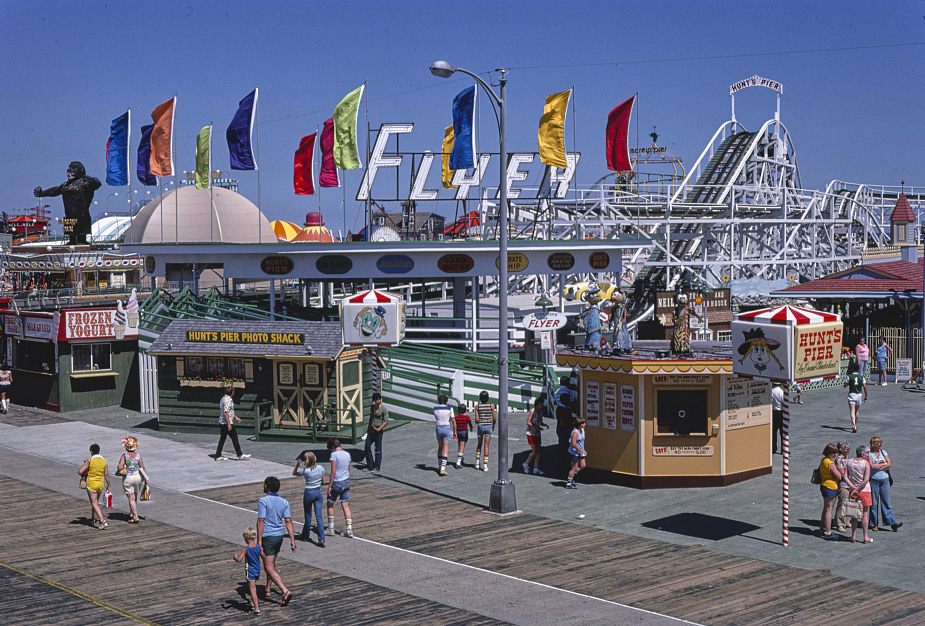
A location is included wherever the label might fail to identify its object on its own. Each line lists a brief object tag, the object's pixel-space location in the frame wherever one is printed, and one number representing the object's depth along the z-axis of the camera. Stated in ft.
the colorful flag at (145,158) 126.00
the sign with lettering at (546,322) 95.50
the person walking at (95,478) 56.12
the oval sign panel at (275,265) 116.67
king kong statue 167.12
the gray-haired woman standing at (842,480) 52.11
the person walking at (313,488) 51.80
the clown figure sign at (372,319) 69.05
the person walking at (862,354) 103.24
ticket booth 63.16
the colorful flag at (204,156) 123.75
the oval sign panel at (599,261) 119.44
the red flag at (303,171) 125.59
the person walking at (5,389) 102.32
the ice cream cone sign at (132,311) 101.62
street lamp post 59.31
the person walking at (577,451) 64.44
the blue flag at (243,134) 121.29
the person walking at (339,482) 53.93
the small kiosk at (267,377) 81.41
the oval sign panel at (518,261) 116.37
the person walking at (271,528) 42.86
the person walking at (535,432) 68.54
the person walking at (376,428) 69.82
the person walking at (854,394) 80.12
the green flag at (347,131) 117.08
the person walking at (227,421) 74.13
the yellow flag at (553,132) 115.03
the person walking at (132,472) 57.62
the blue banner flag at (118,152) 128.77
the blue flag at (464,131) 110.32
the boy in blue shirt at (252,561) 41.54
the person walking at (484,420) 70.08
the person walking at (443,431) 69.72
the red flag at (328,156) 122.72
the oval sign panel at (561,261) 116.98
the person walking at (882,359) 108.68
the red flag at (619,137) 122.52
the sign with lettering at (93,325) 100.99
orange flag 122.62
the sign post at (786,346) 51.90
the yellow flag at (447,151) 134.41
